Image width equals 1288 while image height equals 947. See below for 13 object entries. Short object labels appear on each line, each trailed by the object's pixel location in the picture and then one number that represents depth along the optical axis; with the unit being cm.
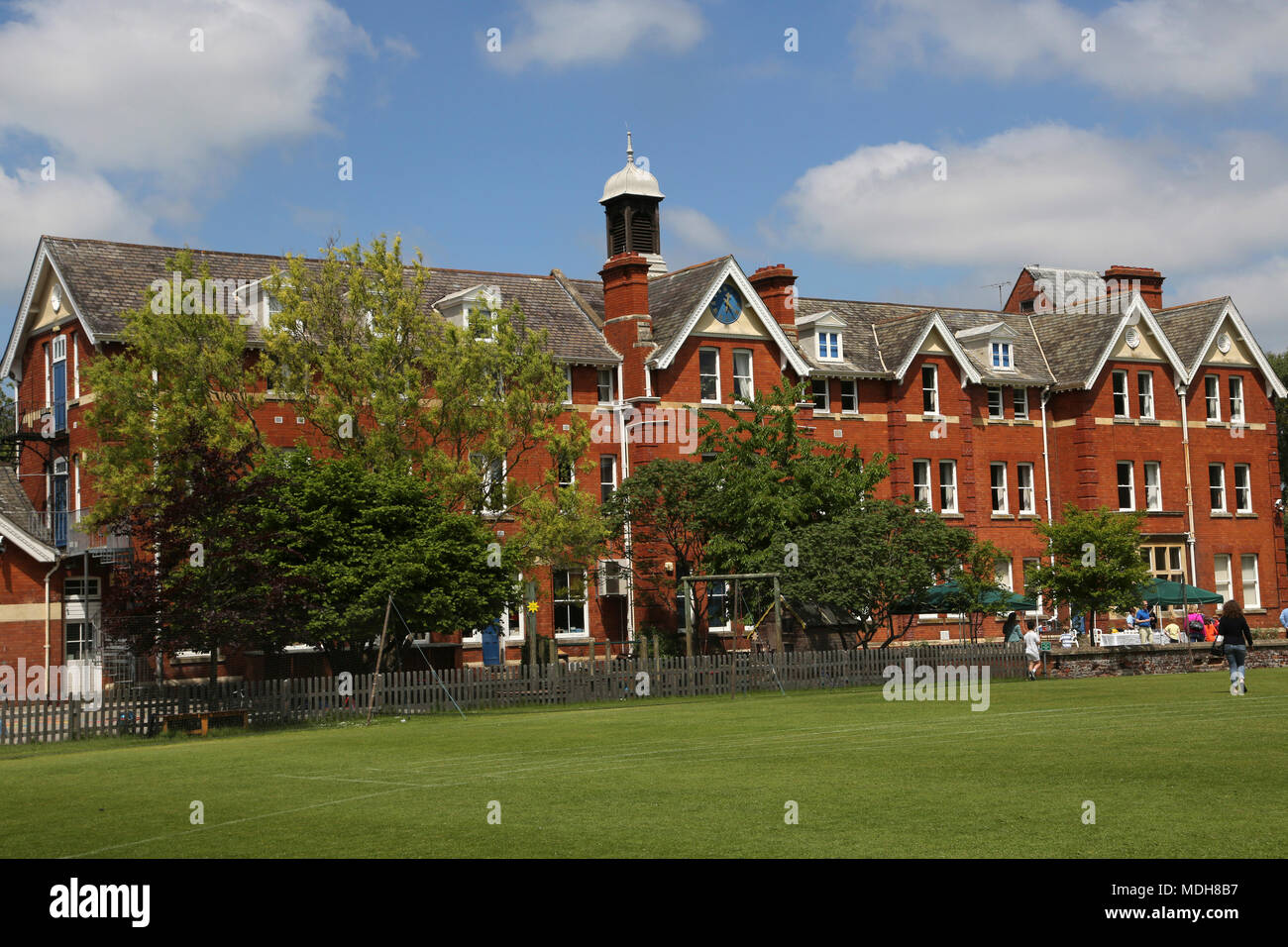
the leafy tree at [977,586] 4347
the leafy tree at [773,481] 4316
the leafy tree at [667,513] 4559
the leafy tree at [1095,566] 4666
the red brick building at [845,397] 4400
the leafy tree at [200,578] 2980
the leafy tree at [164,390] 3619
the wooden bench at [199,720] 2955
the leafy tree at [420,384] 3847
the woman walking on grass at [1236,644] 2839
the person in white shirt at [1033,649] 3894
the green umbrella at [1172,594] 4941
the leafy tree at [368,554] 3300
